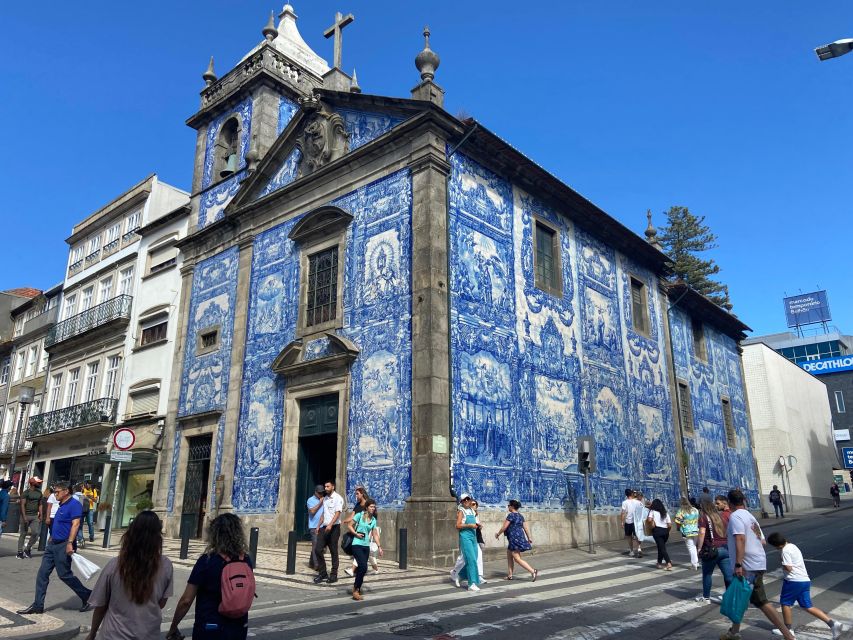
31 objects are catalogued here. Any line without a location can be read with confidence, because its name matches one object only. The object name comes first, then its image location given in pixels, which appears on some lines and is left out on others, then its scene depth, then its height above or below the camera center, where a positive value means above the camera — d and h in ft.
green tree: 139.74 +54.75
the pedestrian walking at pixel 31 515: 44.91 -0.38
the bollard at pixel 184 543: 40.21 -2.12
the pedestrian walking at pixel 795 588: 21.09 -2.64
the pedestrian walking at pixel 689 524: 38.80 -1.17
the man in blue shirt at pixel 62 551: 24.76 -1.55
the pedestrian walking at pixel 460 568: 32.89 -2.99
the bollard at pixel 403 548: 37.04 -2.28
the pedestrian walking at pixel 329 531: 32.96 -1.21
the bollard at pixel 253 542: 36.32 -1.86
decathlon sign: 191.01 +38.63
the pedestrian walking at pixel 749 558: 20.97 -1.73
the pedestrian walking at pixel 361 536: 29.48 -1.28
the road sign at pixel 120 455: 43.45 +3.36
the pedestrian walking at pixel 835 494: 112.16 +1.32
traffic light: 48.32 +3.48
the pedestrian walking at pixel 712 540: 26.89 -1.47
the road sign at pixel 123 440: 43.65 +4.39
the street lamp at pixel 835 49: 28.68 +19.03
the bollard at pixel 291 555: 35.19 -2.48
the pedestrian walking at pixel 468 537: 32.04 -1.51
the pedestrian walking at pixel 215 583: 12.20 -1.36
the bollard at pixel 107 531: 48.67 -1.59
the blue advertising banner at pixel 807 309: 238.27 +68.20
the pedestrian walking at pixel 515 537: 35.04 -1.64
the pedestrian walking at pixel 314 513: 35.01 -0.33
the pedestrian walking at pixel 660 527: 40.73 -1.41
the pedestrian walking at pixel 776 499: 85.35 +0.45
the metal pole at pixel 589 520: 46.71 -1.12
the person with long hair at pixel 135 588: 12.17 -1.44
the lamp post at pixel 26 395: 66.18 +11.12
